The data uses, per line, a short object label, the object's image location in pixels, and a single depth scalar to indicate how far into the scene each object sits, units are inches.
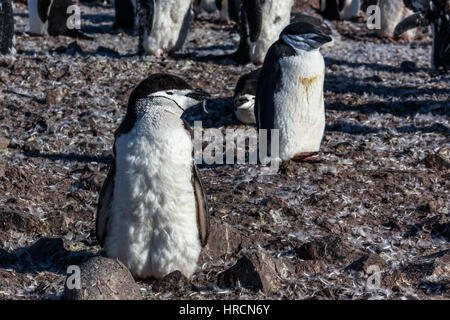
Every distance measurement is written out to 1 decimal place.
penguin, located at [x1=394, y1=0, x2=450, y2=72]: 344.5
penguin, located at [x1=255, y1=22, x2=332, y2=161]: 236.4
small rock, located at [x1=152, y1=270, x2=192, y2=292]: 152.2
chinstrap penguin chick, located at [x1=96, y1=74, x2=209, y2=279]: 148.0
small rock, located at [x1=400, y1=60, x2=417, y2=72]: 368.8
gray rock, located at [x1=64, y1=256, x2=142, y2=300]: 134.5
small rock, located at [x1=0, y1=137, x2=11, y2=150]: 248.5
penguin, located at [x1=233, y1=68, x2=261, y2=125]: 279.1
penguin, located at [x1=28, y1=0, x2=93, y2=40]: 405.1
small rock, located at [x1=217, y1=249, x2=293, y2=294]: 152.8
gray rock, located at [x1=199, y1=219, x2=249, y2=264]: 172.2
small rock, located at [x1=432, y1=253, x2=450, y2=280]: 163.6
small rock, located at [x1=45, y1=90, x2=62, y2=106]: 294.5
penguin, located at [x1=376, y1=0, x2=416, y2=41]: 438.3
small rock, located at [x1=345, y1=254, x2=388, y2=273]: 165.6
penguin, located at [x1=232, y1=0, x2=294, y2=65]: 357.7
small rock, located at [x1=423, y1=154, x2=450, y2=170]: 243.9
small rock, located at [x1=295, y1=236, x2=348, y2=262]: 171.6
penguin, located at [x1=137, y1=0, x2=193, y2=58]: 369.1
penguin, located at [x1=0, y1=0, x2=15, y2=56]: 344.2
